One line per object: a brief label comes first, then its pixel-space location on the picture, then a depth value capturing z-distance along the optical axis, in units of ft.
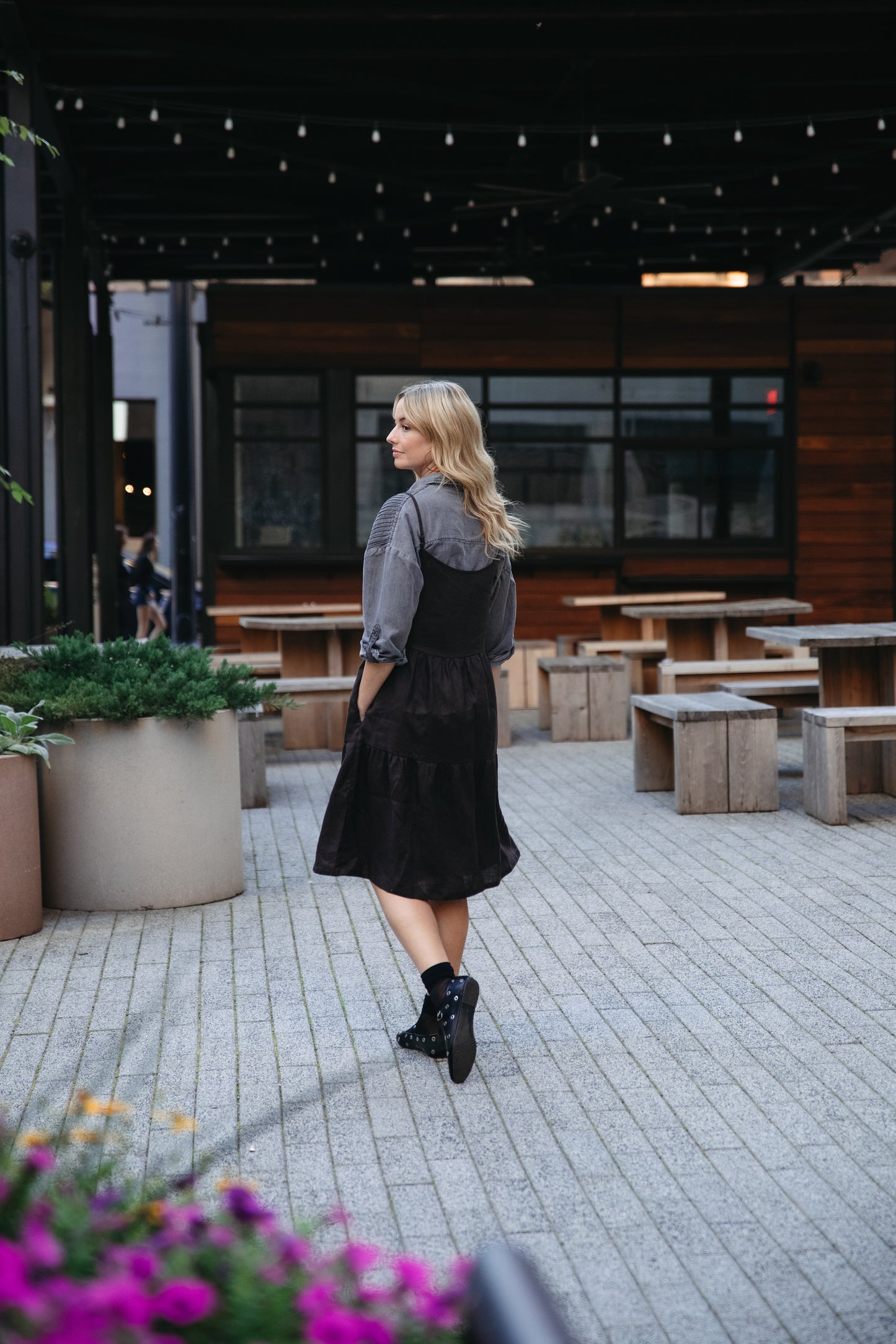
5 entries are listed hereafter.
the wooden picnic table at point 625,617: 43.19
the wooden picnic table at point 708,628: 36.29
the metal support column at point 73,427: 42.09
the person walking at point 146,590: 68.90
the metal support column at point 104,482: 50.65
